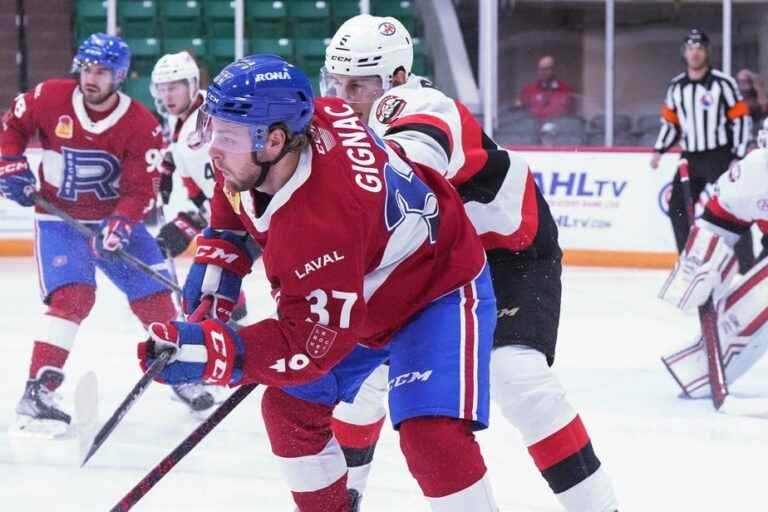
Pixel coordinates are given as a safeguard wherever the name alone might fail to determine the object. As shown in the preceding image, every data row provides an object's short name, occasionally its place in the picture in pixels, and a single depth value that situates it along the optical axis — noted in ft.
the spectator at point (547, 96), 55.57
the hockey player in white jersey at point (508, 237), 16.10
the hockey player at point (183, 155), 31.63
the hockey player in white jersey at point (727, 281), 24.99
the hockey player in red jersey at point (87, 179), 25.22
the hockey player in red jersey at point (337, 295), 12.90
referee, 43.16
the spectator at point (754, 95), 50.93
